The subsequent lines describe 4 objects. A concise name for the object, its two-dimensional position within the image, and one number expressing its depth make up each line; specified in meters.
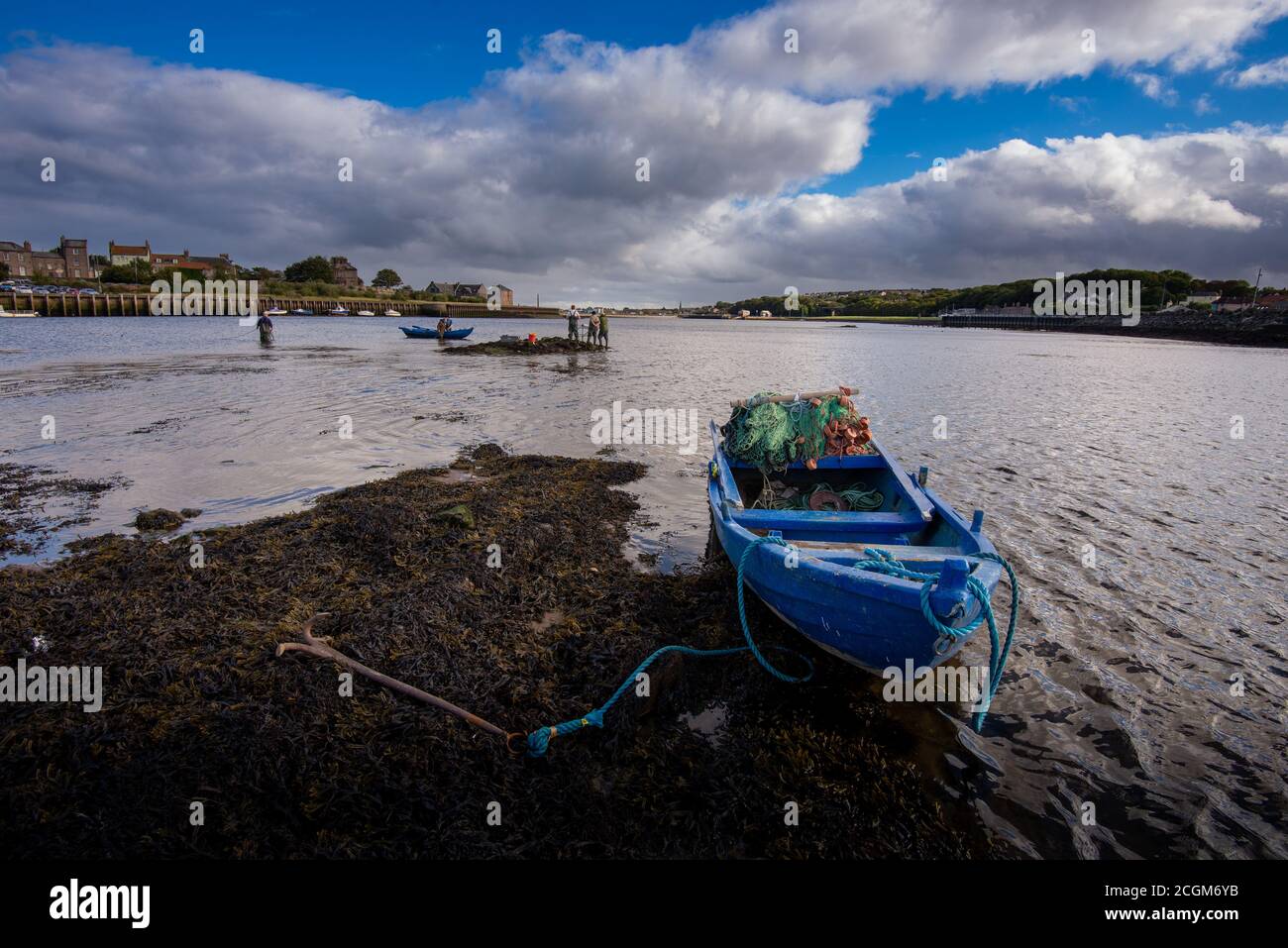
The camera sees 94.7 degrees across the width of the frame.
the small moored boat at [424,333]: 53.69
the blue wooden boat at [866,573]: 4.58
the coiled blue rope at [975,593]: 4.39
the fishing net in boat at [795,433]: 9.73
